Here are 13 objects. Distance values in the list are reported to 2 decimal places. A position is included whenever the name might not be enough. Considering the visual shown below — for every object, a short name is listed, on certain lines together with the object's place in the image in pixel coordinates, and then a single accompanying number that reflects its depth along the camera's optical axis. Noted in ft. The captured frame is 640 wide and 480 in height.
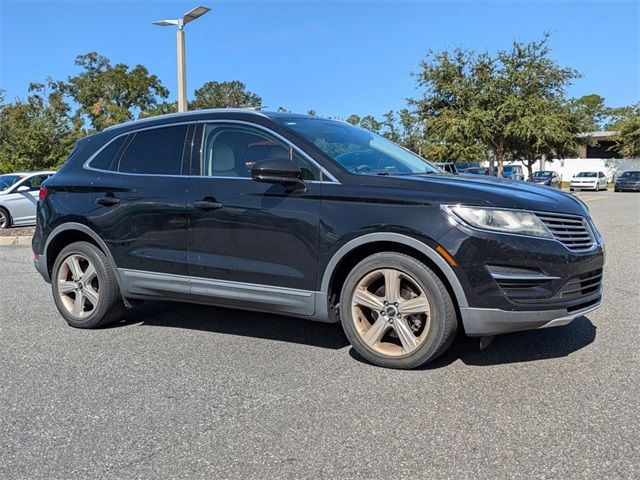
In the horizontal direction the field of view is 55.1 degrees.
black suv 12.69
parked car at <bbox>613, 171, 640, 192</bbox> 140.97
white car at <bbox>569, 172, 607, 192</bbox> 143.54
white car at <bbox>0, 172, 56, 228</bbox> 51.26
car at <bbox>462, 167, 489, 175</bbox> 108.79
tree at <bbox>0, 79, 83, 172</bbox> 106.73
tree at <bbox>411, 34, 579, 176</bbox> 84.79
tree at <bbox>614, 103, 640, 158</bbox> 170.82
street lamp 42.98
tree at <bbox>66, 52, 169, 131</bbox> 196.65
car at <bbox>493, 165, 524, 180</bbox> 135.49
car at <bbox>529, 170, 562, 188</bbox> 131.95
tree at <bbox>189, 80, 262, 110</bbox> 270.12
